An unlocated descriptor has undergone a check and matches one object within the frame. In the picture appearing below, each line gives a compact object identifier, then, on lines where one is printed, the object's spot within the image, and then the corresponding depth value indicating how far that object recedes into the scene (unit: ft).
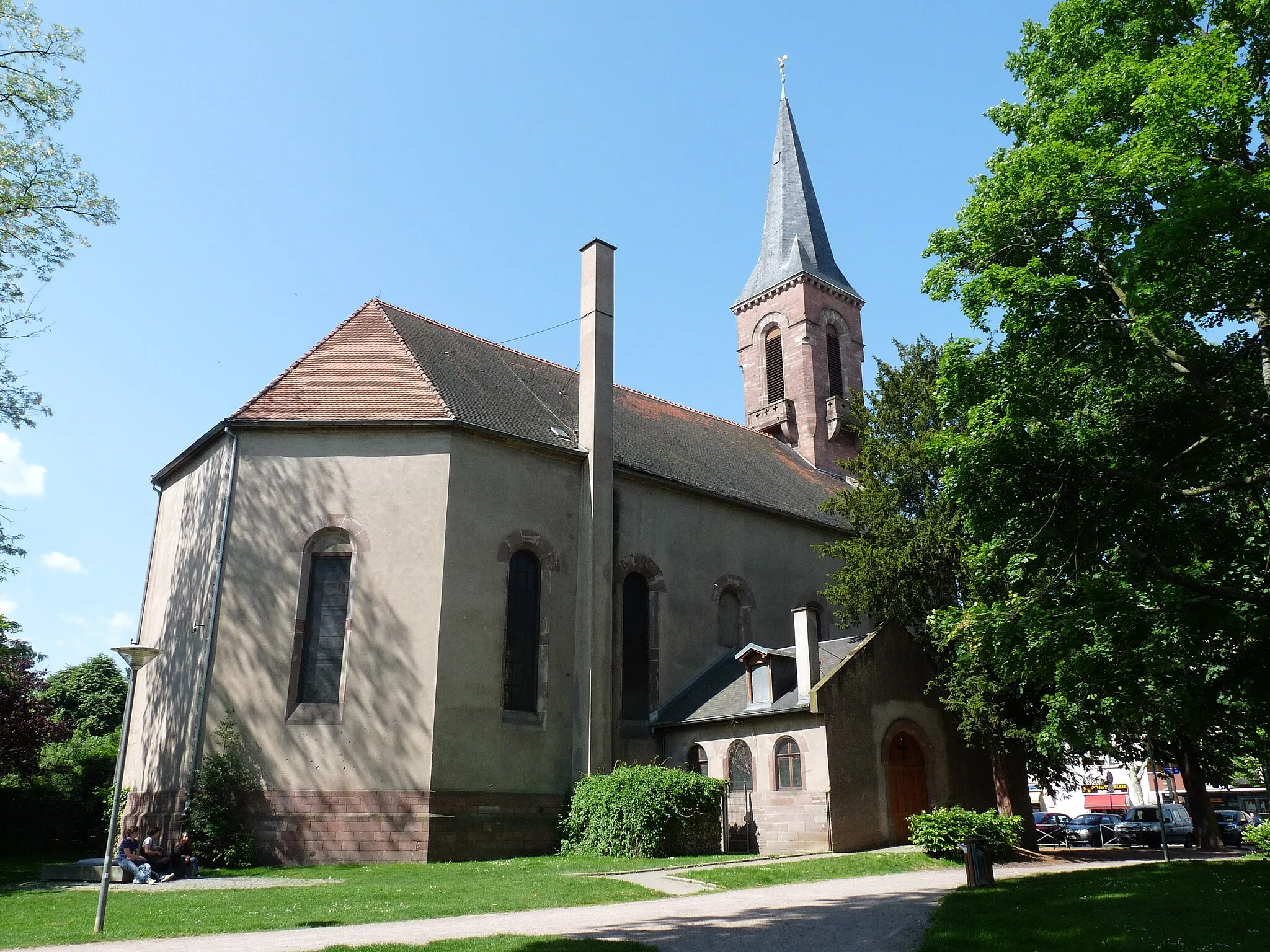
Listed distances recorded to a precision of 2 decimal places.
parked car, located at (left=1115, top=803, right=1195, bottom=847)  94.79
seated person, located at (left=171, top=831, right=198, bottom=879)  55.21
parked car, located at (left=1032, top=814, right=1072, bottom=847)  97.86
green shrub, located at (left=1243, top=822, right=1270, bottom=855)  54.65
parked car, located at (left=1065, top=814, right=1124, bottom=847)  100.37
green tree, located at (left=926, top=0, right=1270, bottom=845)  37.32
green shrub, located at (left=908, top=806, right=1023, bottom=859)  57.88
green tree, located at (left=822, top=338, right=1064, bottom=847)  67.05
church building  64.08
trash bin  44.88
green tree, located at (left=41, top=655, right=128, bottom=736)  132.67
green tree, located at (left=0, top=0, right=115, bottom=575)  62.23
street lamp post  35.19
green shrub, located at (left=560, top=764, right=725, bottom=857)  62.28
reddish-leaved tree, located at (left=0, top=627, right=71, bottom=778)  80.18
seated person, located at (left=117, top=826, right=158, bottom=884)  52.08
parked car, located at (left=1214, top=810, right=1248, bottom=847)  98.63
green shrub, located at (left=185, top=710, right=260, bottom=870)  59.72
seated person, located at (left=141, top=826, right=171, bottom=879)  54.75
